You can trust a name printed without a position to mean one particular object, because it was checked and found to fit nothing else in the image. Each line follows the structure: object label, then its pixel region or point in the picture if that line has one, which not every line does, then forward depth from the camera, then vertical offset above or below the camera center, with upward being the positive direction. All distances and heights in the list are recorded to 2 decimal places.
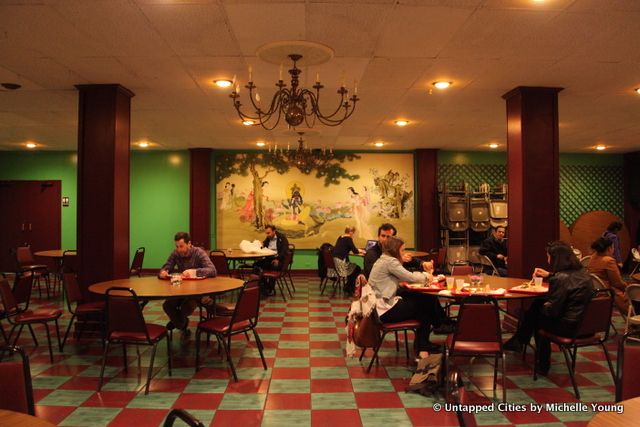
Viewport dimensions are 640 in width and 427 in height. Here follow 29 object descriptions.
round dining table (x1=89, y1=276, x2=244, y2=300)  4.13 -0.64
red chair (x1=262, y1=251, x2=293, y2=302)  7.84 -0.88
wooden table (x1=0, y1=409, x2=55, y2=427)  1.66 -0.71
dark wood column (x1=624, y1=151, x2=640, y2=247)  11.86 +0.64
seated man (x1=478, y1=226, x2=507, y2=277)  8.00 -0.51
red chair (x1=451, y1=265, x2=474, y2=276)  5.53 -0.59
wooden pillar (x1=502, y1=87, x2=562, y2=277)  5.74 +0.54
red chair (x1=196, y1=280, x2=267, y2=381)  4.14 -0.94
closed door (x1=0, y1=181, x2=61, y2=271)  11.46 +0.11
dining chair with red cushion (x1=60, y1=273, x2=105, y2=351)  4.94 -0.90
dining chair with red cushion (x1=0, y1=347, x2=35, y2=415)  2.00 -0.71
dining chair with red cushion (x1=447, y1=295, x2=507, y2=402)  3.58 -0.86
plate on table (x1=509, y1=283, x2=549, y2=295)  4.21 -0.64
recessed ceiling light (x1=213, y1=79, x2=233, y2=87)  5.45 +1.57
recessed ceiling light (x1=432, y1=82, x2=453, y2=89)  5.57 +1.58
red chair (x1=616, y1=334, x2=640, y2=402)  2.11 -0.69
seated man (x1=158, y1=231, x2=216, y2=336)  5.20 -0.54
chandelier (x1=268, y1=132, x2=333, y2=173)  11.07 +1.46
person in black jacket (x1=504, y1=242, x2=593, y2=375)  3.88 -0.65
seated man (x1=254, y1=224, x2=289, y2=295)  8.41 -0.58
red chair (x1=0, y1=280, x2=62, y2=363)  4.54 -0.95
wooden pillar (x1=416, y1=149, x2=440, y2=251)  11.34 +0.45
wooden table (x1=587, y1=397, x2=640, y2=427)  1.65 -0.70
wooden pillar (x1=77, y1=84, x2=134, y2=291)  5.59 +0.43
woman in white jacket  4.43 -0.73
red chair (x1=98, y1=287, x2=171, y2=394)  3.85 -0.86
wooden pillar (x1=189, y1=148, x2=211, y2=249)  11.09 +0.56
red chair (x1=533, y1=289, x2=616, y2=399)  3.79 -0.87
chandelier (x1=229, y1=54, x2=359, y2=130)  4.02 +1.04
